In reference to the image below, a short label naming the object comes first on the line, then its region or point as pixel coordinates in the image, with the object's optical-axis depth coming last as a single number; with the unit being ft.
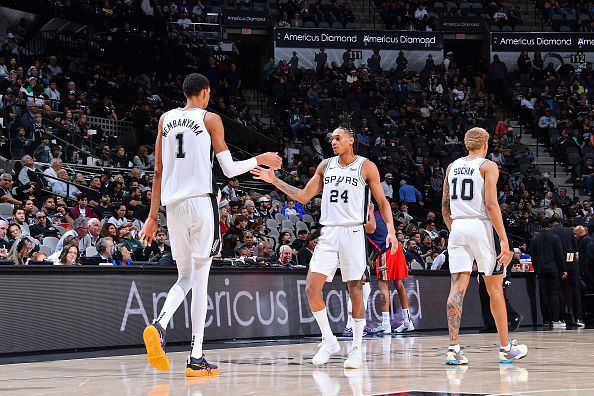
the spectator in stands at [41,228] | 47.19
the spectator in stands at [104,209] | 53.93
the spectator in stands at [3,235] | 41.84
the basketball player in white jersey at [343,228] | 28.55
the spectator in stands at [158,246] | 47.09
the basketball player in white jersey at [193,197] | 24.59
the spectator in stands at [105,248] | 40.63
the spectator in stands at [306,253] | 49.45
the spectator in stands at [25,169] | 54.29
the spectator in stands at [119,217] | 51.11
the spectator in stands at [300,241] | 56.85
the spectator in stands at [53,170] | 57.16
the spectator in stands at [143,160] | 66.28
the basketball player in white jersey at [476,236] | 29.17
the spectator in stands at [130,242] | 45.78
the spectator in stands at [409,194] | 78.89
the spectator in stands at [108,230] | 45.75
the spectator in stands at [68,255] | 38.09
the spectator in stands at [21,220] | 45.90
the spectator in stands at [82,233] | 45.77
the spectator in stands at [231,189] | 65.82
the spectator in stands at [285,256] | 49.03
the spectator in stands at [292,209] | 66.69
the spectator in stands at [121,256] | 41.32
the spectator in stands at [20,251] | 39.29
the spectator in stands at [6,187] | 50.74
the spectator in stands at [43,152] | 60.03
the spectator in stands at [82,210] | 53.01
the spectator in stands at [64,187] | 56.90
